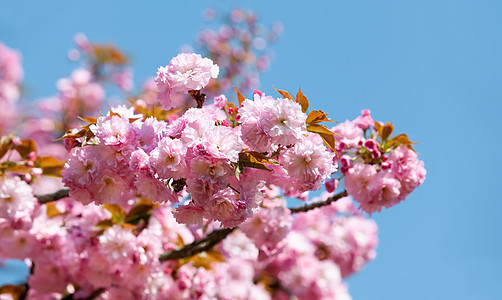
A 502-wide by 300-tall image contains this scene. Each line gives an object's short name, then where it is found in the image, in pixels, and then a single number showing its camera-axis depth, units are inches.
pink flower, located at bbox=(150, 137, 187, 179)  123.0
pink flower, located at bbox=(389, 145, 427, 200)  180.8
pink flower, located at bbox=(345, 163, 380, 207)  179.0
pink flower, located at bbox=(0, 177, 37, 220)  194.7
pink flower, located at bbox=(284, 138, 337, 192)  133.0
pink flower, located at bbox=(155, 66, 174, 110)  144.5
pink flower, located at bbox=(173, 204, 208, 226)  134.9
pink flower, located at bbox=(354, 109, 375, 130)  191.3
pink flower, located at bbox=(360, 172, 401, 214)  178.5
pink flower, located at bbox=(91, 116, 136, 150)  133.1
